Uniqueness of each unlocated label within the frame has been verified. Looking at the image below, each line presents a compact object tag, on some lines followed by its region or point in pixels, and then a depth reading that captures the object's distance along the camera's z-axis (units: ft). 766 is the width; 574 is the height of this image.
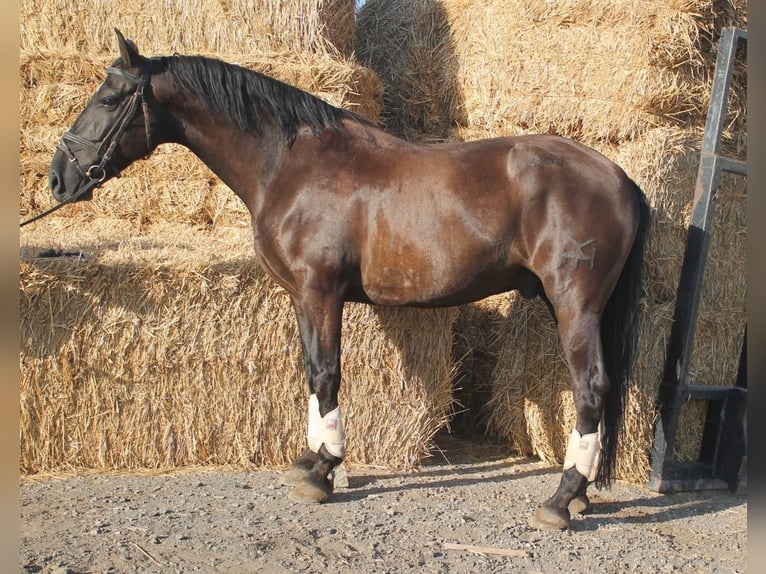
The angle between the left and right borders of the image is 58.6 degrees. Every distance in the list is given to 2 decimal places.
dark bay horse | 10.72
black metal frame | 12.71
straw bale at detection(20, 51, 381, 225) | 14.46
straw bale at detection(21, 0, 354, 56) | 14.87
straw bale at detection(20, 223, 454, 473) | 11.92
